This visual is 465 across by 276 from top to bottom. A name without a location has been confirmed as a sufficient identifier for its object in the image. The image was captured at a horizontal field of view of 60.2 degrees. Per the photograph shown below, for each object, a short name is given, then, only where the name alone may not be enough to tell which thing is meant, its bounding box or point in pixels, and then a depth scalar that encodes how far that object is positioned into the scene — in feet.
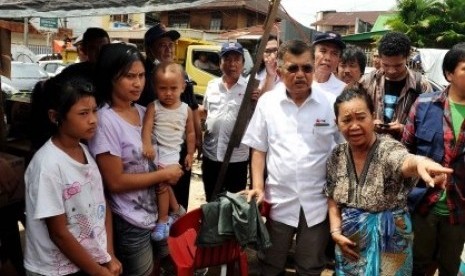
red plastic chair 7.25
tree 57.62
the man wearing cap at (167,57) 10.62
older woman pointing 6.95
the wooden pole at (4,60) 8.94
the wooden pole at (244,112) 7.97
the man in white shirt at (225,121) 12.07
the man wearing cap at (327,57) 11.02
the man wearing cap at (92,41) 10.79
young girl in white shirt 5.85
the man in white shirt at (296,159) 7.84
